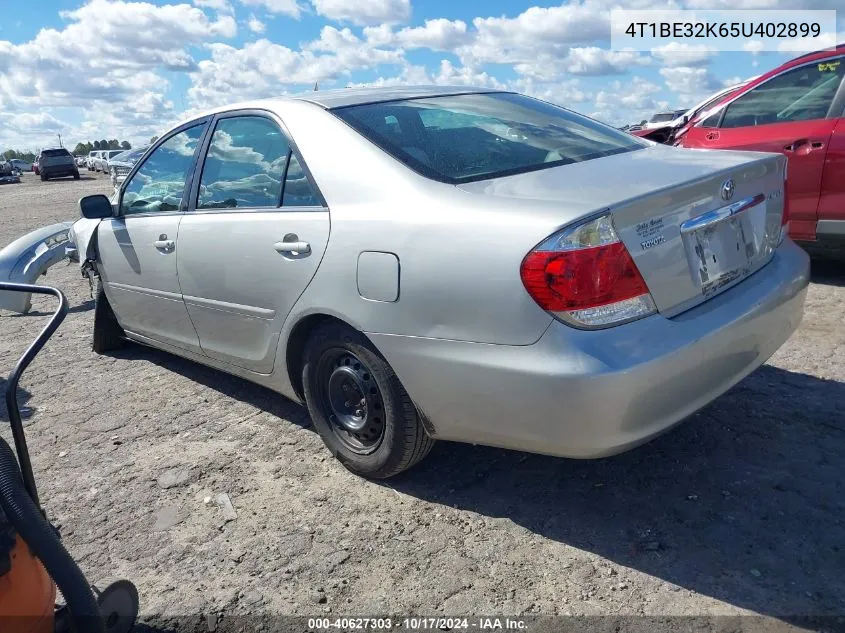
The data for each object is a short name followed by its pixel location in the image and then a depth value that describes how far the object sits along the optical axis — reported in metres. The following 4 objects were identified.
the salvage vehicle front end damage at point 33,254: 6.41
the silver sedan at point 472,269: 2.29
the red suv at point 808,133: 5.22
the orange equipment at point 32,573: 1.74
